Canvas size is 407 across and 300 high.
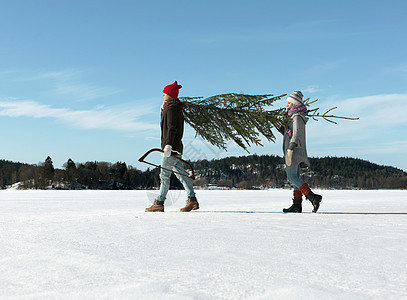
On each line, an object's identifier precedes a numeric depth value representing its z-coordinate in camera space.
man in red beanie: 6.22
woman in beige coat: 6.31
